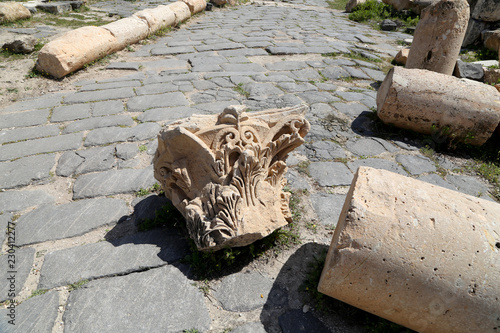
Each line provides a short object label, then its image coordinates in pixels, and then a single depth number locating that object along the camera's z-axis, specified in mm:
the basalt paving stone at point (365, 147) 3996
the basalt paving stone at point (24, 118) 4184
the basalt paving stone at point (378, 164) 3692
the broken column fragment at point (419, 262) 1668
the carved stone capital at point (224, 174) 2201
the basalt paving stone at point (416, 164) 3754
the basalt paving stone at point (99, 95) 4832
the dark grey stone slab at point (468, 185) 3471
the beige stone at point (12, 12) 7641
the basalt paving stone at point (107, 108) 4508
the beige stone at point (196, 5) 10078
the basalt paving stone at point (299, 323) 2006
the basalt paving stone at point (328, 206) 2910
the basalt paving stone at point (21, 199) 2896
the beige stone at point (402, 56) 6861
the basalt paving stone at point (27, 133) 3885
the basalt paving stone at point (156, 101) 4676
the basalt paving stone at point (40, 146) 3605
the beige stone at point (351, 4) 12095
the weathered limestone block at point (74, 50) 5403
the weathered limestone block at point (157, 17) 7818
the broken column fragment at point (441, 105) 4055
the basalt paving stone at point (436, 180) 3520
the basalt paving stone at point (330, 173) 3424
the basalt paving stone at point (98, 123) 4121
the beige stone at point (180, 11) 9062
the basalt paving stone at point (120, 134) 3887
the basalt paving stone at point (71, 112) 4351
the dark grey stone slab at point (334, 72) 6032
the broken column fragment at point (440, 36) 5156
